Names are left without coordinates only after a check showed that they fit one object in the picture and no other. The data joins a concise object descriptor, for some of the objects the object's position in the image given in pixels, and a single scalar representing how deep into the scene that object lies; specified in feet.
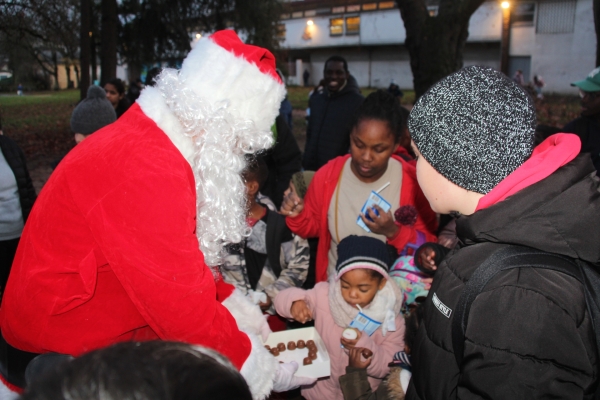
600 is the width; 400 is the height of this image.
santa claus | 4.42
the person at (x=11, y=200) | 10.84
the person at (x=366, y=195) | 9.46
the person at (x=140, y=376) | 2.24
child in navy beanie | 8.58
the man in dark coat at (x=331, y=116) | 15.75
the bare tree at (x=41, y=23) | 31.04
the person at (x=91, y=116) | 12.62
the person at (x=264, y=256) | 9.54
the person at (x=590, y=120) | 11.61
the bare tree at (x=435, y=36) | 25.12
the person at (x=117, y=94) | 19.84
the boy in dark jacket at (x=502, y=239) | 3.60
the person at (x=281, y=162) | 13.34
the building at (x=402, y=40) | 92.43
